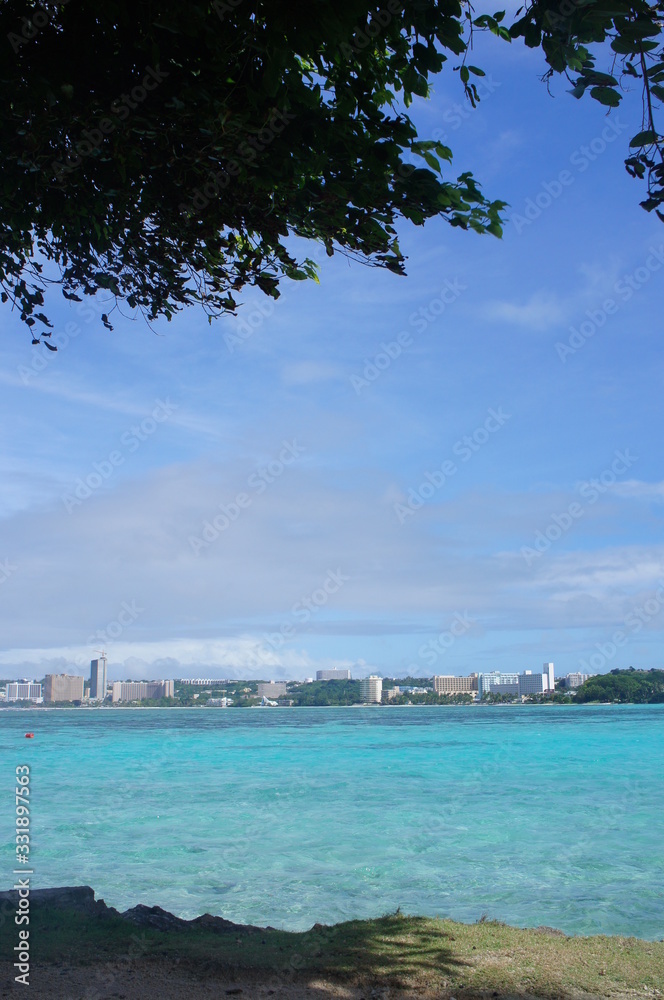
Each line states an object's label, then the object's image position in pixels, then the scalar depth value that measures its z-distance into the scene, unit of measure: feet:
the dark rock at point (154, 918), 20.81
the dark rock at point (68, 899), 21.88
